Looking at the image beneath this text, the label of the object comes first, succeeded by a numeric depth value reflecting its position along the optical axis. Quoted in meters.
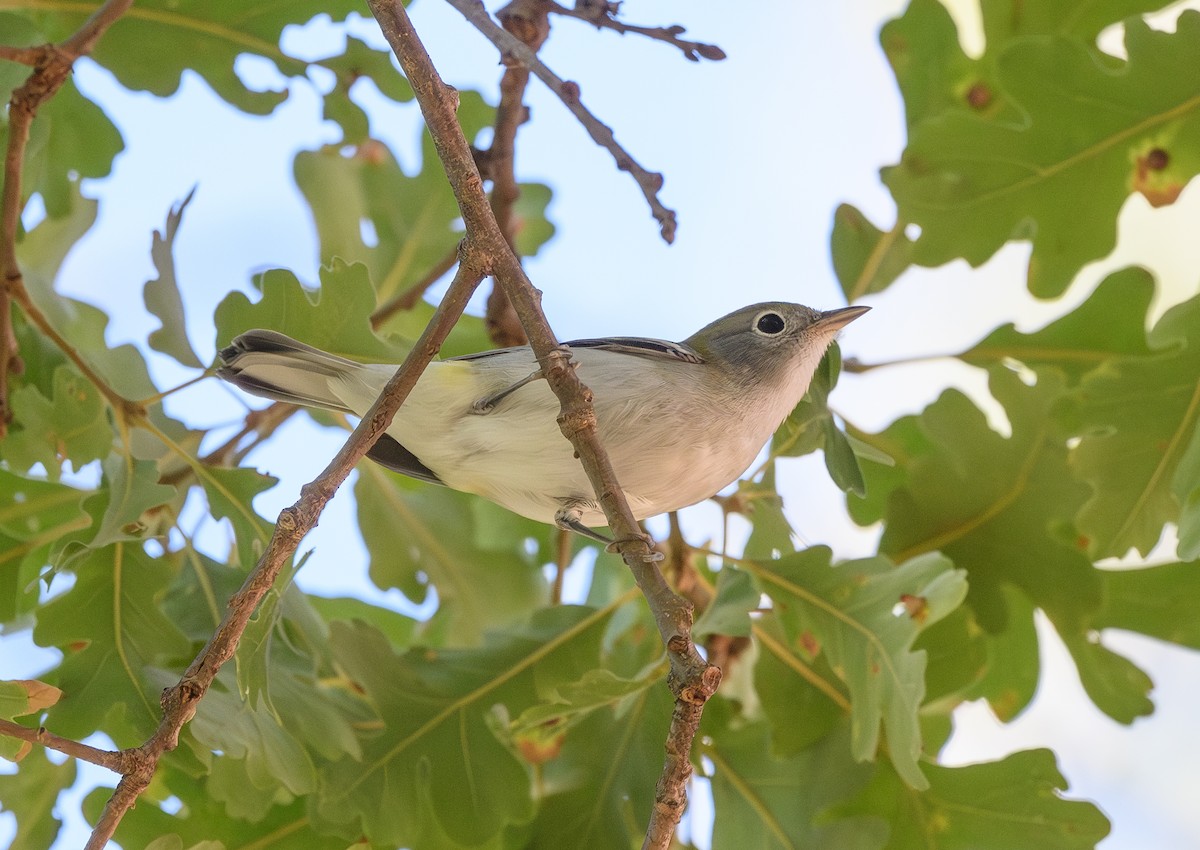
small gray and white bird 4.66
